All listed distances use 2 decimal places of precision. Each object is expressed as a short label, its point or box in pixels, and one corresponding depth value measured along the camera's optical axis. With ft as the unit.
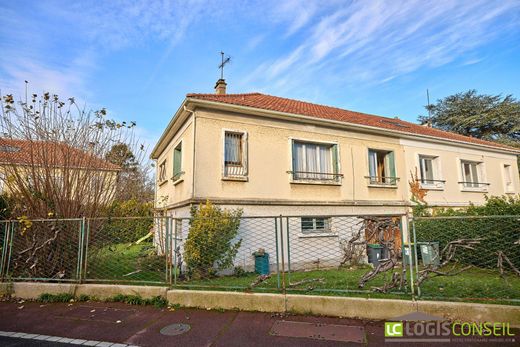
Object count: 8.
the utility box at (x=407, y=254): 15.31
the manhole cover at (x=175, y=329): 13.94
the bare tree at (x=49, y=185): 20.92
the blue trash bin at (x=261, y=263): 28.22
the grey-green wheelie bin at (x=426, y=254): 30.04
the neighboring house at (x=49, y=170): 21.72
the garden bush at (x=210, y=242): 24.64
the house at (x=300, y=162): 29.99
